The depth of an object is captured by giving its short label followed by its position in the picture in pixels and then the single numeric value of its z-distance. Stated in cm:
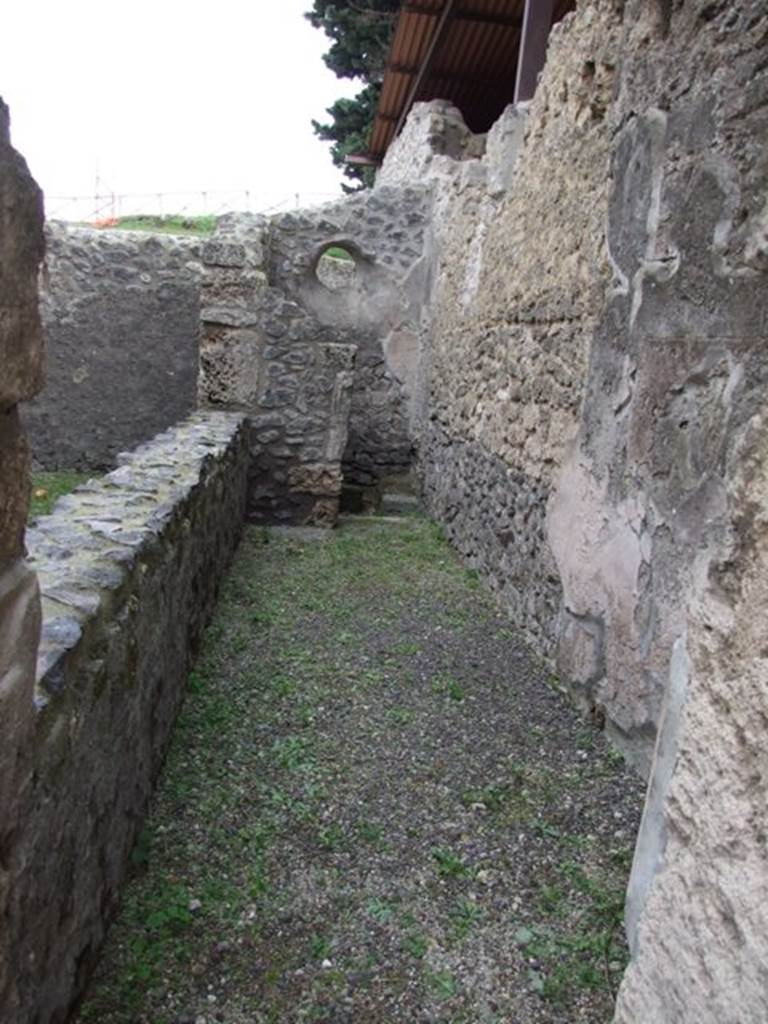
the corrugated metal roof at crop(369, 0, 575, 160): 881
